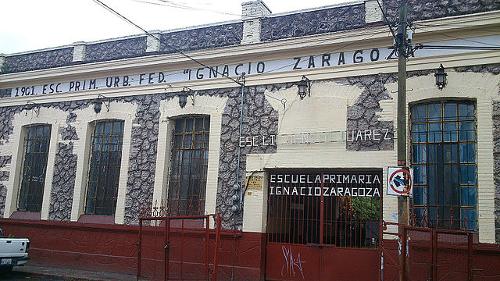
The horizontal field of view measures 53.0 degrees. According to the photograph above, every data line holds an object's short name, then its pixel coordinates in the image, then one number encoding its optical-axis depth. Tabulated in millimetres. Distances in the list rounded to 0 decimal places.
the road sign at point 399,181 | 8953
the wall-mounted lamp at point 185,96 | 14453
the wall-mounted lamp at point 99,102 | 15844
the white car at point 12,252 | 13227
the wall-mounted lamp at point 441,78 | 11234
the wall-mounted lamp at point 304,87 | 12734
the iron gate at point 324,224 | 11805
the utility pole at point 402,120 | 9105
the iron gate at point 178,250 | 10602
